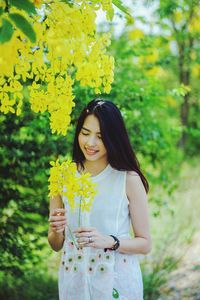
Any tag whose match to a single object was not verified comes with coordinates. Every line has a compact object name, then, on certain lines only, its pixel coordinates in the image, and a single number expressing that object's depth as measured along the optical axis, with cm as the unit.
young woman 237
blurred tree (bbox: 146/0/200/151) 465
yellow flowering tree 172
